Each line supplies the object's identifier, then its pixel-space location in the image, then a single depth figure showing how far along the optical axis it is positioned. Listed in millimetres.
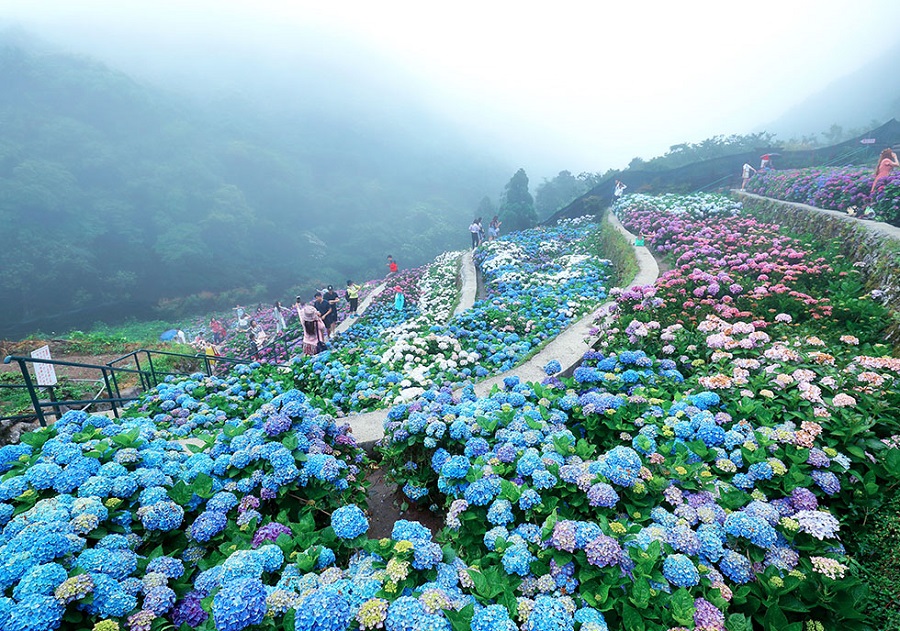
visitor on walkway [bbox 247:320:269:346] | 14688
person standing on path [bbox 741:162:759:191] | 17156
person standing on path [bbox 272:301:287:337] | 16297
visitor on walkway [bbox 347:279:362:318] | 14348
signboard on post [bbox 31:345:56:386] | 6031
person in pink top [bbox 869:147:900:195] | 8594
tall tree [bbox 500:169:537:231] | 29328
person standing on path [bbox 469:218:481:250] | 20327
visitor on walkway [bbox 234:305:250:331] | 19033
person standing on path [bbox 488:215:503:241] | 20916
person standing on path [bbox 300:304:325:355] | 10070
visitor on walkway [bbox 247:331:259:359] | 13961
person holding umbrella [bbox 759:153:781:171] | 17256
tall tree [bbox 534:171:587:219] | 39031
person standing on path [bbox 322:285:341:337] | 11703
